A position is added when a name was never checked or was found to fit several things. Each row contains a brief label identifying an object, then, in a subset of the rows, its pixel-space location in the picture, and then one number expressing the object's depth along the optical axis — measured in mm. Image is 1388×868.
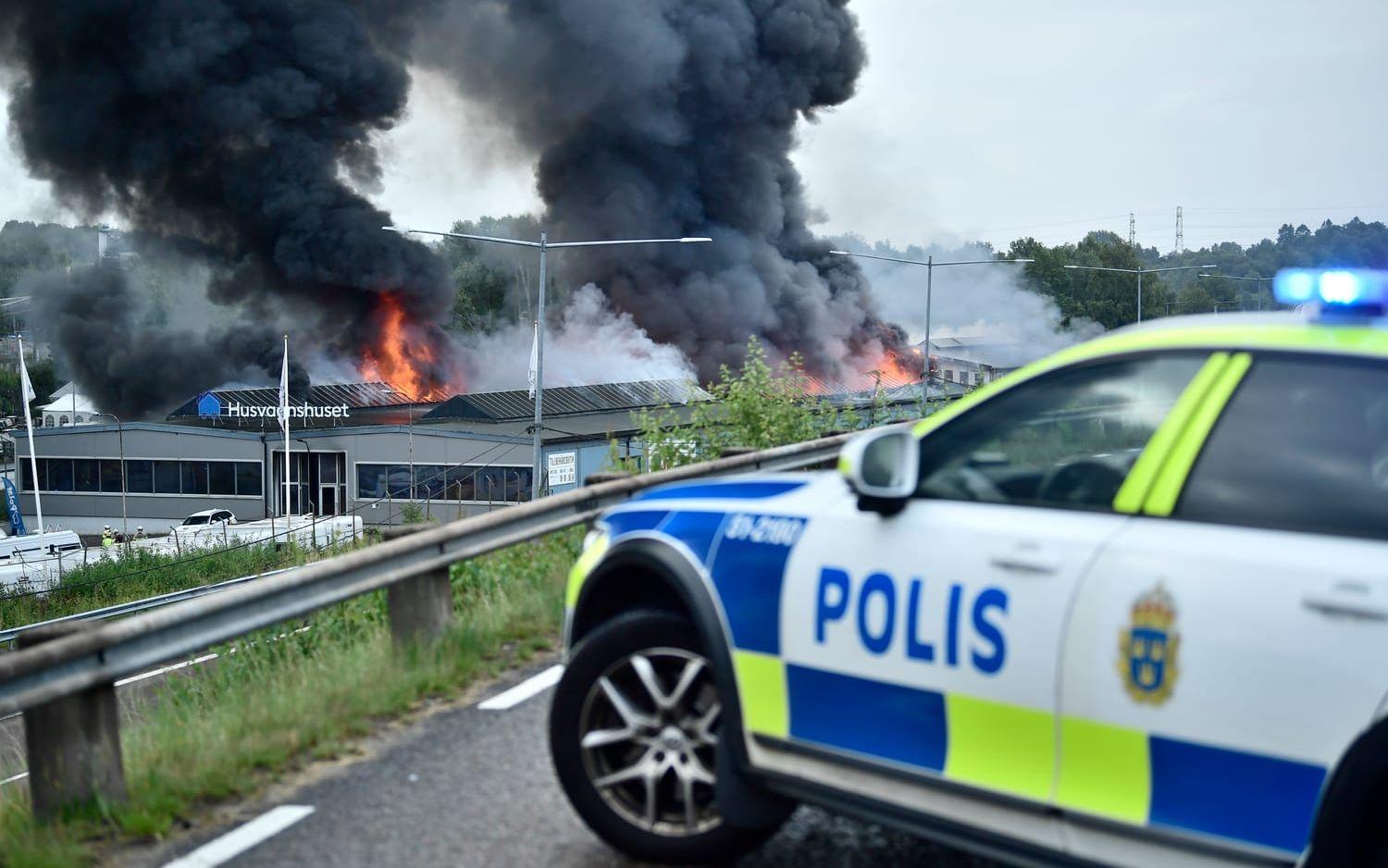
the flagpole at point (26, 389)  45297
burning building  48156
